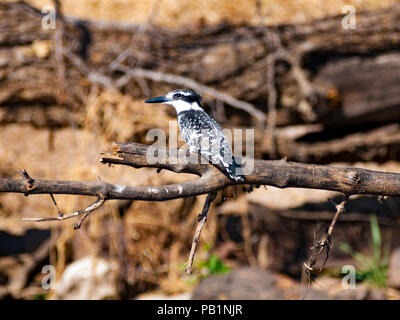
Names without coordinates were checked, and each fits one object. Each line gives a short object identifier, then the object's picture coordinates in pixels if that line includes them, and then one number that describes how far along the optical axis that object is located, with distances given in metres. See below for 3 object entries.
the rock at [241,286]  9.12
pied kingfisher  5.32
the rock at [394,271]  9.44
